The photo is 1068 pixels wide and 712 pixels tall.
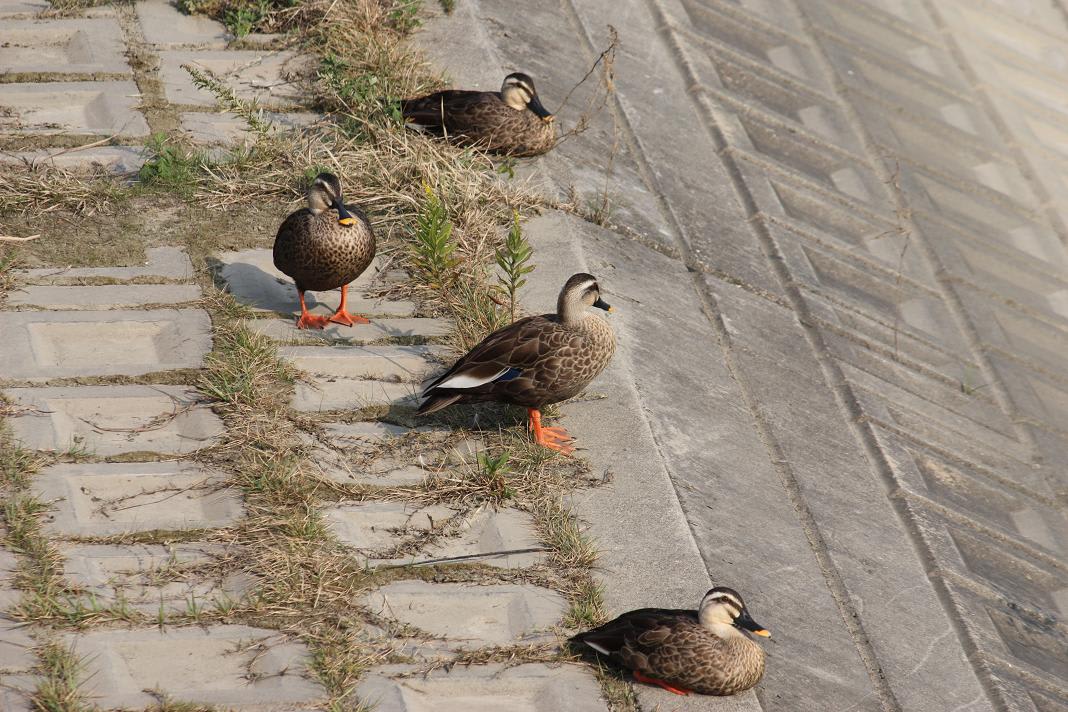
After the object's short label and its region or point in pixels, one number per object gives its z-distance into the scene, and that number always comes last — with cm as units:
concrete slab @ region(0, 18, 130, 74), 1634
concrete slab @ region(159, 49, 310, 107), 1633
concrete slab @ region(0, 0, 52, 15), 1728
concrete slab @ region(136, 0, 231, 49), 1728
